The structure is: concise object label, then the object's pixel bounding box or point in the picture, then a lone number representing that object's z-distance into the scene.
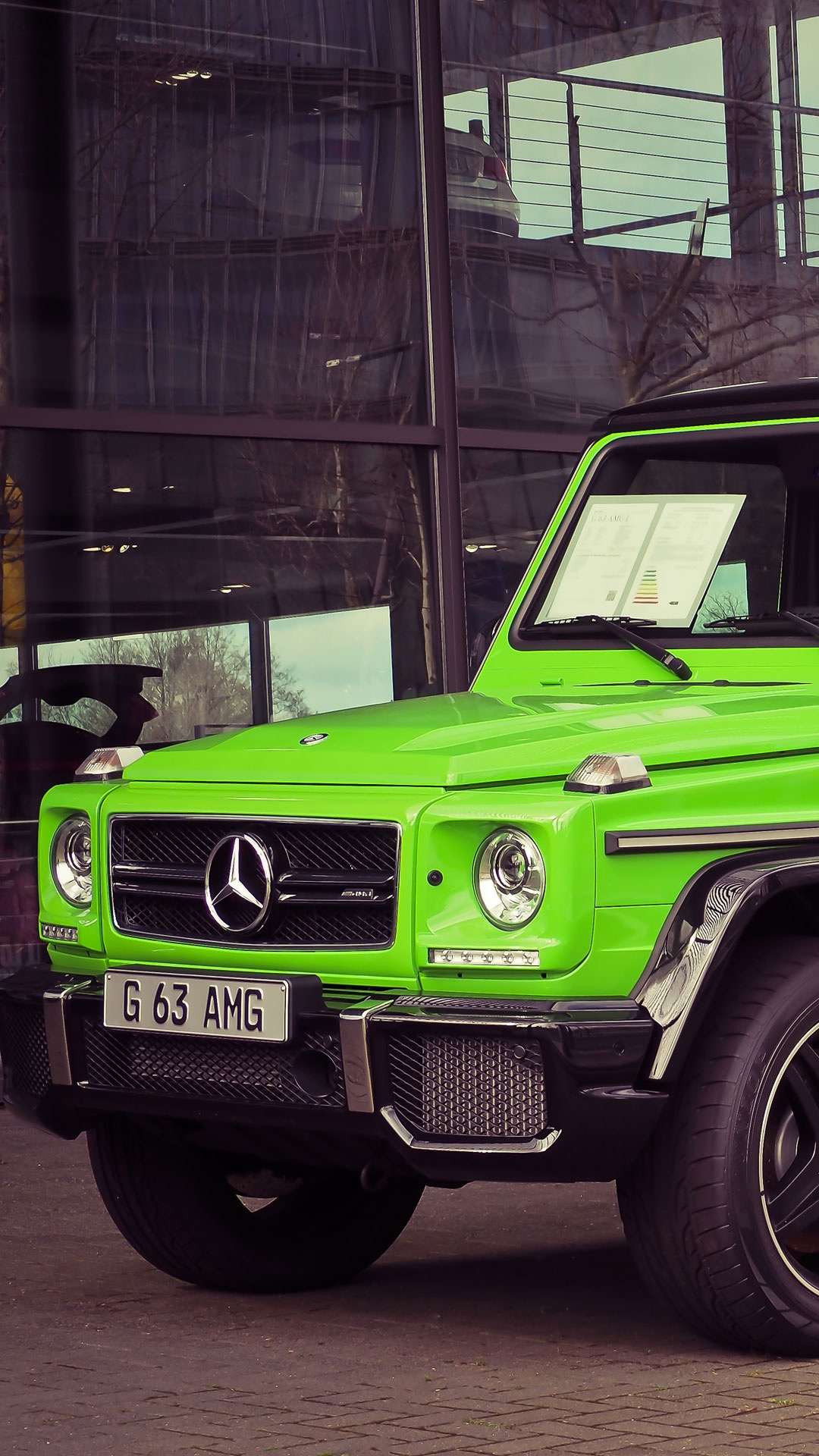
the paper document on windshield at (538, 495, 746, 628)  6.21
